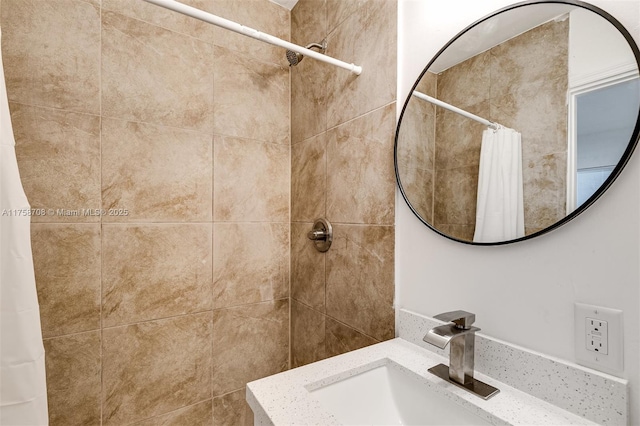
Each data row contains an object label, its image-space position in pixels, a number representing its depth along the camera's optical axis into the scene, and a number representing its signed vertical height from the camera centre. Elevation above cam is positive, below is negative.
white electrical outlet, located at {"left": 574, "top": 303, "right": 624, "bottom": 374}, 0.57 -0.24
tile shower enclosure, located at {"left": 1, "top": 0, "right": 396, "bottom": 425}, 1.09 +0.08
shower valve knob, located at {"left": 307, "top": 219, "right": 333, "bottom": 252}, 1.32 -0.09
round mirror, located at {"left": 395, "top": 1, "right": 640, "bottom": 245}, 0.59 +0.22
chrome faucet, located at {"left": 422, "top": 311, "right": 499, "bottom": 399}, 0.71 -0.35
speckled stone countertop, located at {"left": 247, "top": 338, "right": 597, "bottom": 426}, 0.61 -0.42
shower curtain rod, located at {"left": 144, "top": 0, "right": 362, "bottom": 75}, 0.86 +0.60
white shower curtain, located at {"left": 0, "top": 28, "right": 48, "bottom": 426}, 0.75 -0.24
